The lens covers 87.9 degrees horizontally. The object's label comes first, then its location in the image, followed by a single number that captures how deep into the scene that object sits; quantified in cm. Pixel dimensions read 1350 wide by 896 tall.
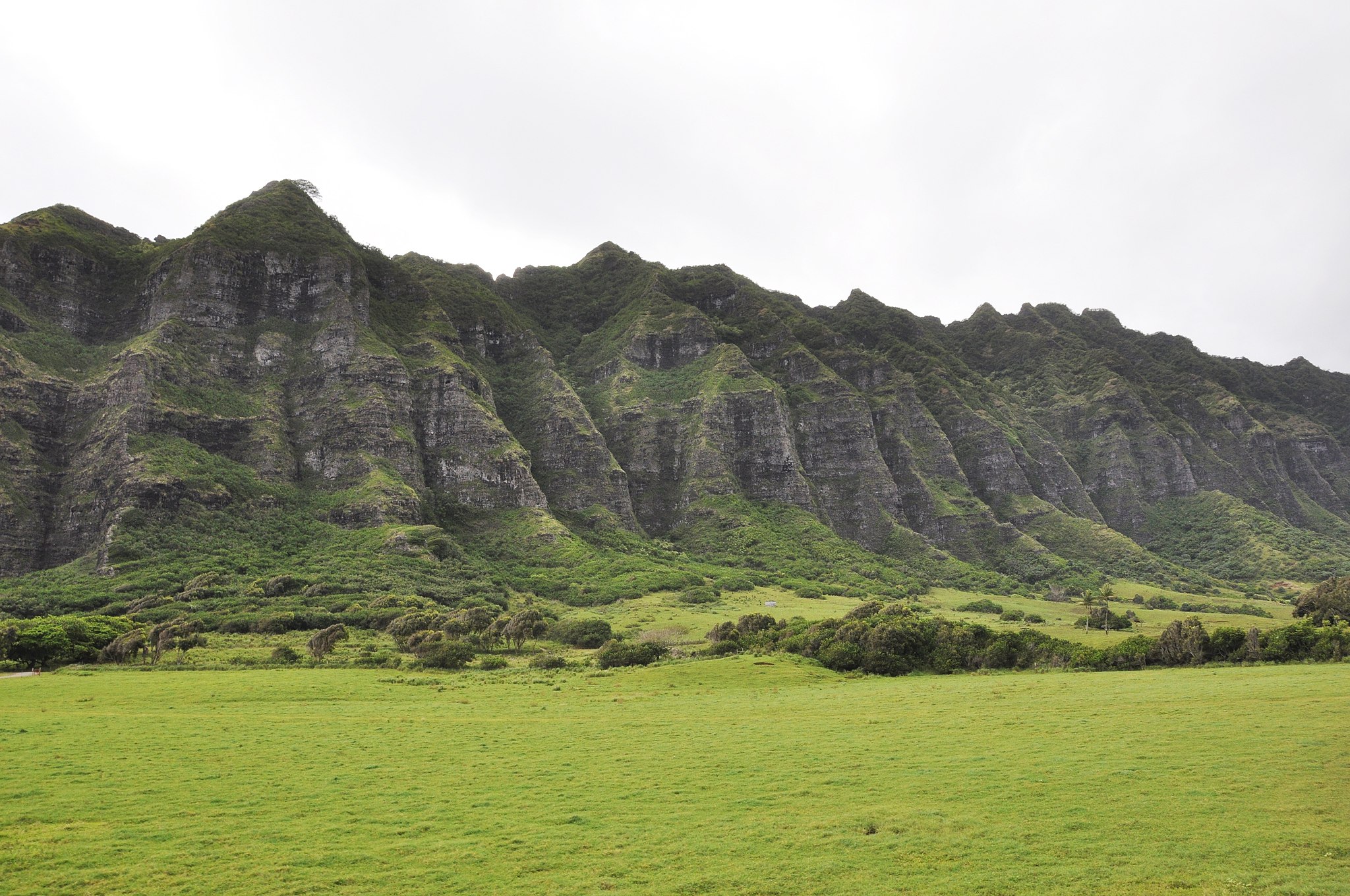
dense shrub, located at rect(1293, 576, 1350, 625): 6706
